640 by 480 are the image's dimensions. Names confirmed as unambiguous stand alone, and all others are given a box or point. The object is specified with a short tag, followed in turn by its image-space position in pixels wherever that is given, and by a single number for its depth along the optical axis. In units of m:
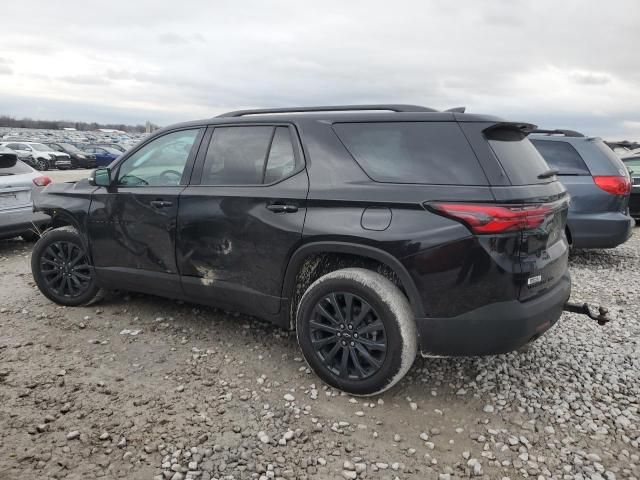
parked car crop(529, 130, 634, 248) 5.88
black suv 2.71
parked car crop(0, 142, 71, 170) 26.34
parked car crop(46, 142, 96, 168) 28.84
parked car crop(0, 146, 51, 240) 6.39
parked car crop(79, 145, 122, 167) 29.58
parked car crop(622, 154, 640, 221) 8.85
